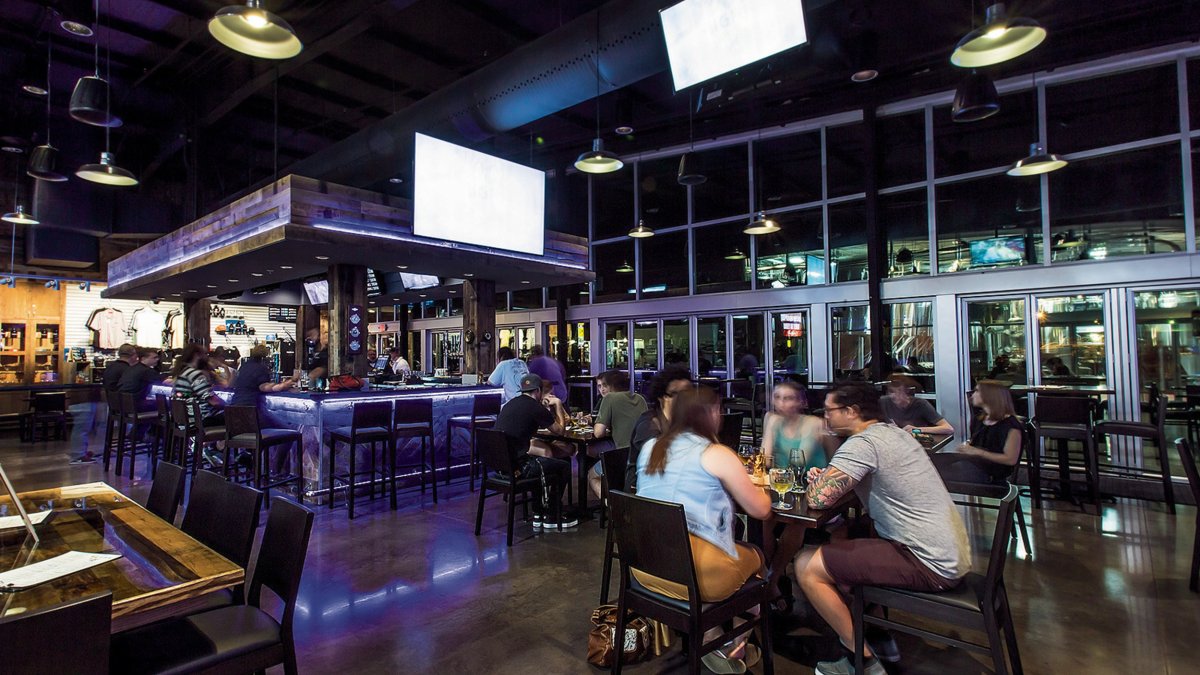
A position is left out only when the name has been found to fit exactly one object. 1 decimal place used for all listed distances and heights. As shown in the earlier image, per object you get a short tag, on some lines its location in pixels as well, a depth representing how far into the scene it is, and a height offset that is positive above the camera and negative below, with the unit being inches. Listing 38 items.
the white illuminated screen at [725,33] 162.4 +95.1
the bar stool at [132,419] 273.4 -31.6
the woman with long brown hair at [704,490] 92.4 -23.5
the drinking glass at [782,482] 110.7 -26.4
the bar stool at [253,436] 214.1 -31.9
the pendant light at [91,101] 215.9 +96.8
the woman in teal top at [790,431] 144.1 -20.9
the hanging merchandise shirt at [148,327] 529.0 +25.4
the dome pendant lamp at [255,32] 138.9 +82.7
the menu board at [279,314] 643.5 +44.8
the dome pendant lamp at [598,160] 233.8 +78.9
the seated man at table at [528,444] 184.9 -30.1
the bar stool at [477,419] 253.8 -30.8
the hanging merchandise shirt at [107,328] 509.0 +24.0
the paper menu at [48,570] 61.8 -25.2
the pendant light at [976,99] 208.7 +92.3
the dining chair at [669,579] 86.5 -37.4
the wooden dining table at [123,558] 62.2 -26.1
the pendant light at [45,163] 280.5 +95.0
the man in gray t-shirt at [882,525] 93.2 -29.4
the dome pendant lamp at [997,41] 146.1 +82.9
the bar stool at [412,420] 221.3 -26.9
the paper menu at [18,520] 85.1 -25.3
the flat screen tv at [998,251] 297.9 +52.1
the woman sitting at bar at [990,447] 163.4 -29.0
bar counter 232.8 -27.7
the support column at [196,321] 477.4 +27.8
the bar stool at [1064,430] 218.5 -31.7
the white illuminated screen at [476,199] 272.1 +80.2
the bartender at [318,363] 272.8 -5.7
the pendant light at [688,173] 303.4 +96.6
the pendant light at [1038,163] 236.8 +78.0
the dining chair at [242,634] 71.3 -37.9
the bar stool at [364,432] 211.8 -30.5
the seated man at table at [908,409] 194.4 -20.7
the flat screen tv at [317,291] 494.6 +54.4
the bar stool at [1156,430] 213.5 -32.2
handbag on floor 106.5 -55.0
